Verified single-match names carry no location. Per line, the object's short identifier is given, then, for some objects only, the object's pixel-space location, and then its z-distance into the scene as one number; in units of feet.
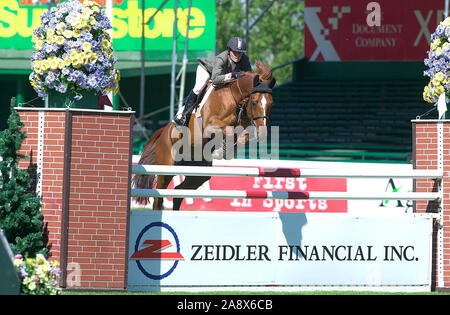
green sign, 161.89
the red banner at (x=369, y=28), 170.19
